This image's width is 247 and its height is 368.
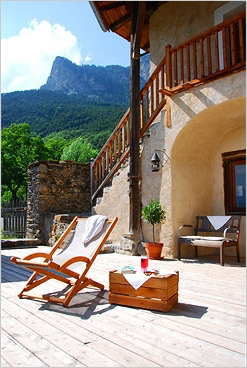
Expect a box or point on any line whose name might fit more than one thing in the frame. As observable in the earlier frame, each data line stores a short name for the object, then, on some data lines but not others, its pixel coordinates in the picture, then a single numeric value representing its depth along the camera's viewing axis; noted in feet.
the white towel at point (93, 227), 12.16
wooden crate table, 9.34
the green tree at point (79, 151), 106.11
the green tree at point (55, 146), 103.76
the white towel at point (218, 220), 19.37
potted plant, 19.75
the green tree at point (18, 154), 87.15
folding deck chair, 10.03
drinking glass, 10.35
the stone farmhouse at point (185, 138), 18.80
